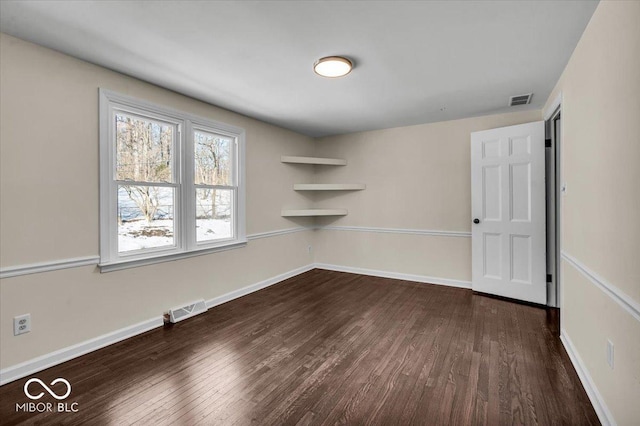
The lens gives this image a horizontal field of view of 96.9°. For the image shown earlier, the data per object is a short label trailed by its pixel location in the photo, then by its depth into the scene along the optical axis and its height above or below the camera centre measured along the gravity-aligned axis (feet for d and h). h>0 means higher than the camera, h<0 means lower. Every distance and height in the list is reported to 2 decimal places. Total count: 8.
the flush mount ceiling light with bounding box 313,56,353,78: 7.51 +4.02
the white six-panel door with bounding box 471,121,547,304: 10.73 -0.04
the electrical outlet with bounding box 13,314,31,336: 6.56 -2.59
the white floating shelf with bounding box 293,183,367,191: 15.35 +1.37
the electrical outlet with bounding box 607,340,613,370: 4.92 -2.50
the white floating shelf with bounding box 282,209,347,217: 14.92 +0.00
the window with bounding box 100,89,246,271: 8.20 +1.00
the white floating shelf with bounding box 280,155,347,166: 14.73 +2.78
